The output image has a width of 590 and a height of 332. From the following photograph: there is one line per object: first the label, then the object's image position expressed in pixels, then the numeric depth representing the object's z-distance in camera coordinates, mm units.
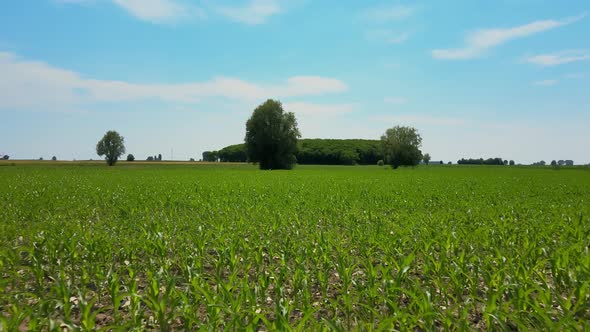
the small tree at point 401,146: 105125
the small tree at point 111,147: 144638
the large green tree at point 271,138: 85438
